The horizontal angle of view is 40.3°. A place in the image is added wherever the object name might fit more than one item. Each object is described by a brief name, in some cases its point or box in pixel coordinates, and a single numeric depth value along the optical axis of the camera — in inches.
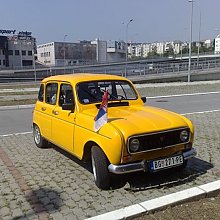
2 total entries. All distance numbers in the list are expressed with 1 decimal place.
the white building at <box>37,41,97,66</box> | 3666.3
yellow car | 154.6
